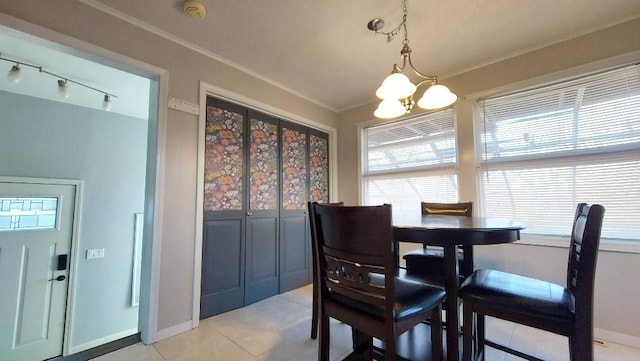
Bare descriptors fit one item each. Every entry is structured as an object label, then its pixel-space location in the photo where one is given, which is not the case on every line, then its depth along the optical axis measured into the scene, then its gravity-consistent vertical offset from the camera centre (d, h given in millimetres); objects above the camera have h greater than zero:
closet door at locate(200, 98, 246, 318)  2451 -124
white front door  2920 -798
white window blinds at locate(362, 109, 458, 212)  3023 +450
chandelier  1698 +696
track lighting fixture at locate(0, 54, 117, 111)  2197 +1147
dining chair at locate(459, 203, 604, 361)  1105 -462
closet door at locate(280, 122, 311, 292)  3162 -161
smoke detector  1873 +1362
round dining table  1260 -195
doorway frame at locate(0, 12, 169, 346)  1966 +130
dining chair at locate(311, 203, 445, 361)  1074 -396
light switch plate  3451 -732
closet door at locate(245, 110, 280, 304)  2799 -121
